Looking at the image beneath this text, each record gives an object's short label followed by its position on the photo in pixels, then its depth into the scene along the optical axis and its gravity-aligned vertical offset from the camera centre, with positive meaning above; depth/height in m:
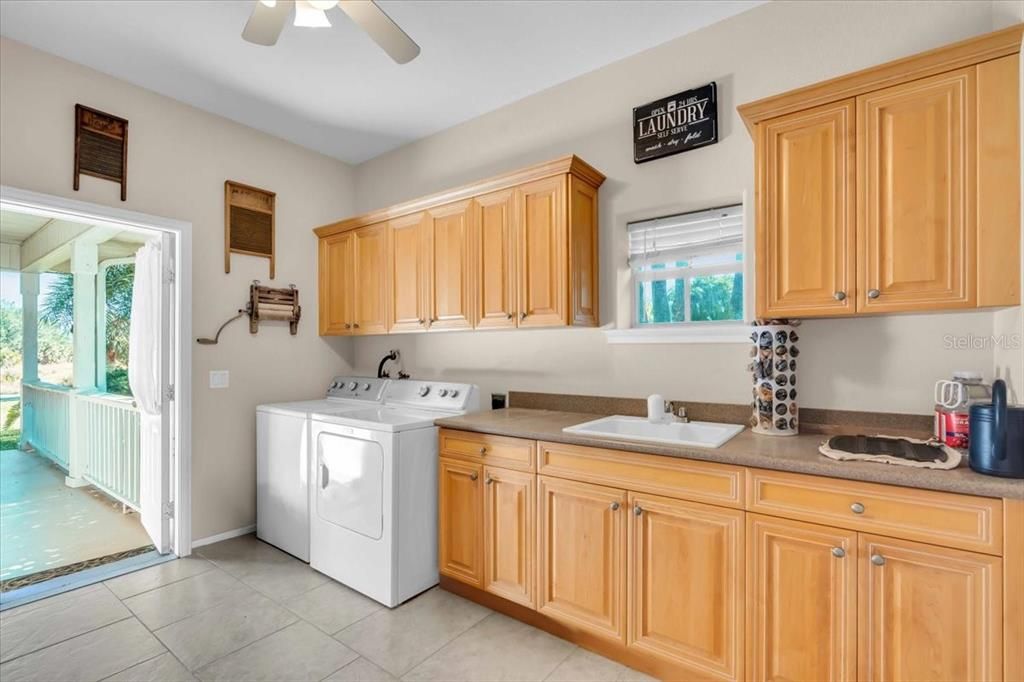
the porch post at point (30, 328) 4.57 +0.13
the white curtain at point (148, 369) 3.05 -0.19
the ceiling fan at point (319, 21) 1.74 +1.22
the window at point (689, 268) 2.33 +0.36
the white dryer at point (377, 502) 2.37 -0.87
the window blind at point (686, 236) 2.32 +0.52
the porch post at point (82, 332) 4.21 +0.08
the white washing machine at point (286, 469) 2.87 -0.83
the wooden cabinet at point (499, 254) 2.45 +0.49
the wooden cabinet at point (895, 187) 1.46 +0.51
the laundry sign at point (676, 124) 2.30 +1.08
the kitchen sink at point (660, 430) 1.95 -0.44
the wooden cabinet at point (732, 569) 1.32 -0.81
